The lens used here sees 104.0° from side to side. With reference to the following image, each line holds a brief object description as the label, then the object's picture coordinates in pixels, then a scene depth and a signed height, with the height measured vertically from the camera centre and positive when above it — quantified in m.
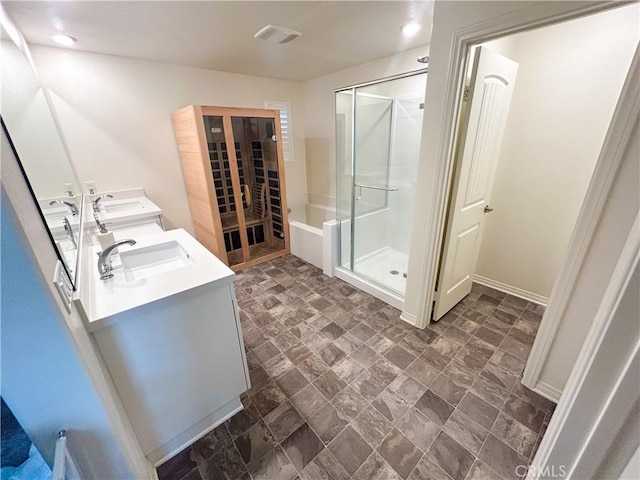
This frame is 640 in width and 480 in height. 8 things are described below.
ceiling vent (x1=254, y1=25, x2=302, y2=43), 2.08 +0.98
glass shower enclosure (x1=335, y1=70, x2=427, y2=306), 2.70 -0.27
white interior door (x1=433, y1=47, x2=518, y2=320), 1.70 -0.16
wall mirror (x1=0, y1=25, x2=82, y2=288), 0.79 +0.03
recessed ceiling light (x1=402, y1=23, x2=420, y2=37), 2.14 +1.01
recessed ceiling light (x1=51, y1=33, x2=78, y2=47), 2.10 +0.98
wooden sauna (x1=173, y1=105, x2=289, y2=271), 2.73 -0.30
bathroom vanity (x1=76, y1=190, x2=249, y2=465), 1.03 -0.81
